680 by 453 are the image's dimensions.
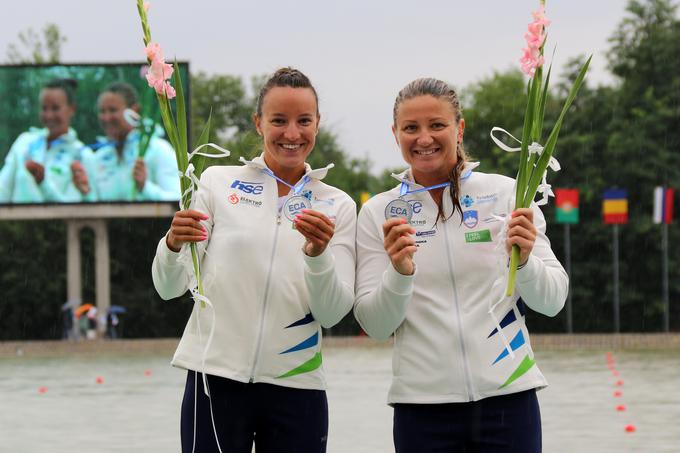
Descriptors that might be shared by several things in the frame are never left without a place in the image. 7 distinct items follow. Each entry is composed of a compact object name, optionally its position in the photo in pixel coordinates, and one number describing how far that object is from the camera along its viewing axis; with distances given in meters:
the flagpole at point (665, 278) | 32.25
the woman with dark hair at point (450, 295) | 3.61
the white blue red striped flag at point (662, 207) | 33.31
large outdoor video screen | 32.59
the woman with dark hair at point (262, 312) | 3.78
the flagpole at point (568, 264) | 33.81
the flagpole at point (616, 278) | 32.78
